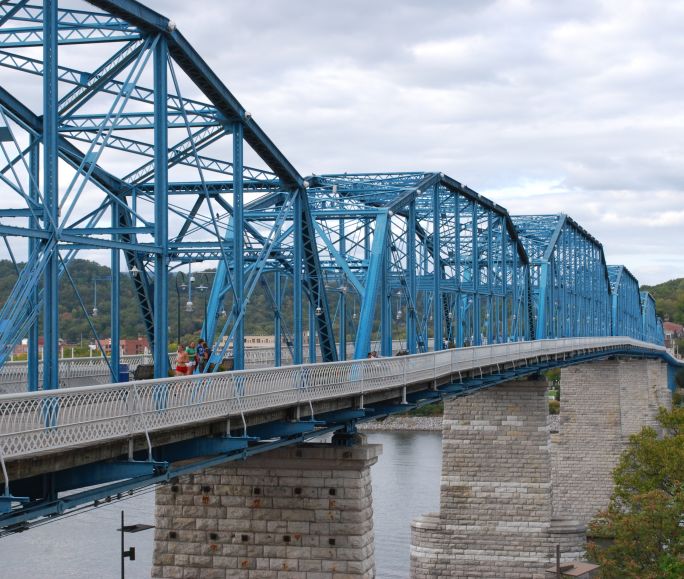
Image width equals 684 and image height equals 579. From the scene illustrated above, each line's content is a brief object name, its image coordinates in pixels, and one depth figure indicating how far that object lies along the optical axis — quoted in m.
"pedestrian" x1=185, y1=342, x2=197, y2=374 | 23.95
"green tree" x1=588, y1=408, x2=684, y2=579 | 38.22
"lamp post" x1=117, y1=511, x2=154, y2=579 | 27.89
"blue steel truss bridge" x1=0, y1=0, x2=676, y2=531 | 15.95
